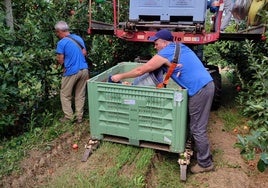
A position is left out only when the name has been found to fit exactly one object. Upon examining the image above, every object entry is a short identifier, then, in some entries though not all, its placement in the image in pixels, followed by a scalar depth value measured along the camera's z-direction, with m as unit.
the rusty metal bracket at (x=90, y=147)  2.68
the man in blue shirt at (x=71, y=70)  3.25
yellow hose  3.38
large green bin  2.36
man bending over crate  2.39
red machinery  3.30
